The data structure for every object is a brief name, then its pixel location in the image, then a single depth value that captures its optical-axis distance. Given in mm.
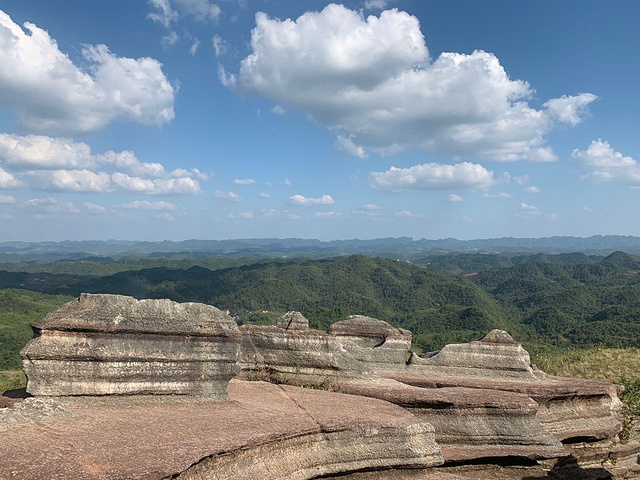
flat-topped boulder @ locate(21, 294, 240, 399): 10828
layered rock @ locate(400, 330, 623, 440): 16750
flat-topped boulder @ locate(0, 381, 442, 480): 7727
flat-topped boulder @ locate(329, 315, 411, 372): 21312
